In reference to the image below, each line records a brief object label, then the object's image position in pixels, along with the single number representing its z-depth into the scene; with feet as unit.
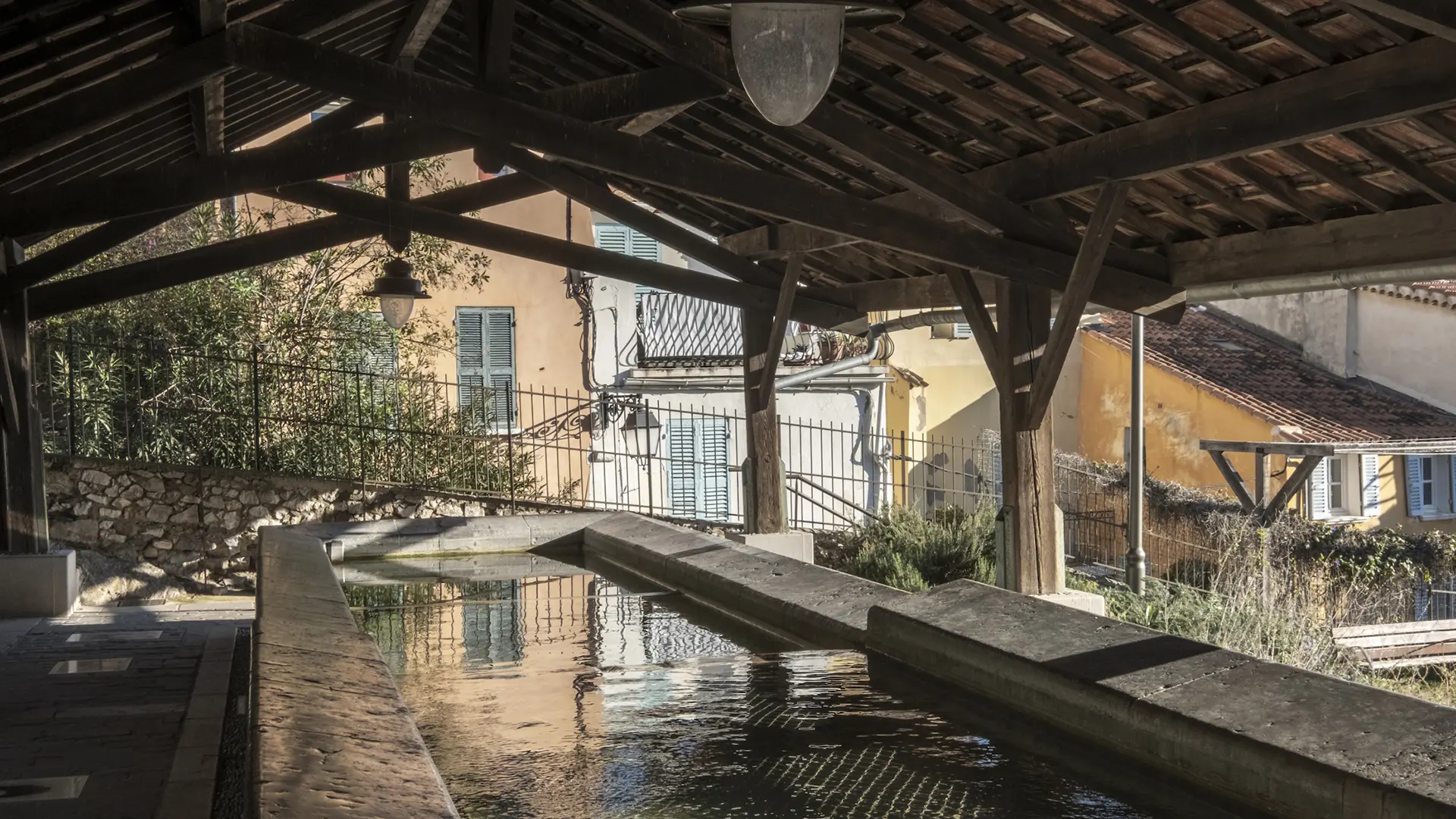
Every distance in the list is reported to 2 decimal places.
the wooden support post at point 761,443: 35.99
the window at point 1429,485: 69.62
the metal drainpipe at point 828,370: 61.26
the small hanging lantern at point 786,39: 10.09
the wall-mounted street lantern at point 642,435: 62.13
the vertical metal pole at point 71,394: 36.40
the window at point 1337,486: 69.51
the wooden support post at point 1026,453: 26.30
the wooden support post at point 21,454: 28.17
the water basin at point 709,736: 11.64
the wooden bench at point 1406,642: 40.34
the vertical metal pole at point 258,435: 40.06
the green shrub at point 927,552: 35.50
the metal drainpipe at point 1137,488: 38.09
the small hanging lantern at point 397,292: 29.17
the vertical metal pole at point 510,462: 43.16
